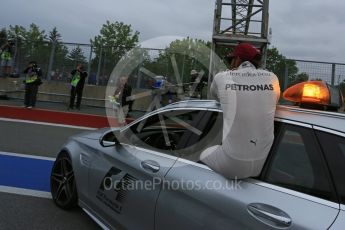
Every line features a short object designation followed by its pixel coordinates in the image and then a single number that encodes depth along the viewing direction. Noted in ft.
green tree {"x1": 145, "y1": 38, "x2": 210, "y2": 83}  49.57
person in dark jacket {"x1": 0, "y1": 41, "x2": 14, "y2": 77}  62.64
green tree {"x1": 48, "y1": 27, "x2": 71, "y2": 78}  65.05
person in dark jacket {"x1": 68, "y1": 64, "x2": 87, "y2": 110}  57.41
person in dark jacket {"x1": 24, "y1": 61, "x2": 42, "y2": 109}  54.13
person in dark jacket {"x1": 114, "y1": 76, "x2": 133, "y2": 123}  48.52
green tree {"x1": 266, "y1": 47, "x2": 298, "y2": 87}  55.83
